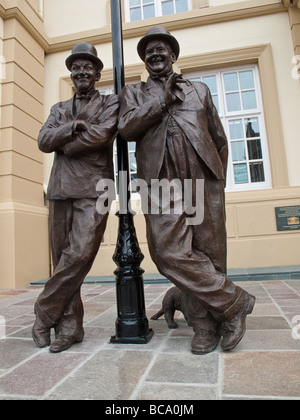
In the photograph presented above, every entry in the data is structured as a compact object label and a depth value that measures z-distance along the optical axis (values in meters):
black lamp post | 2.61
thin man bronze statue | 2.49
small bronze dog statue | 2.74
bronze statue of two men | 2.28
